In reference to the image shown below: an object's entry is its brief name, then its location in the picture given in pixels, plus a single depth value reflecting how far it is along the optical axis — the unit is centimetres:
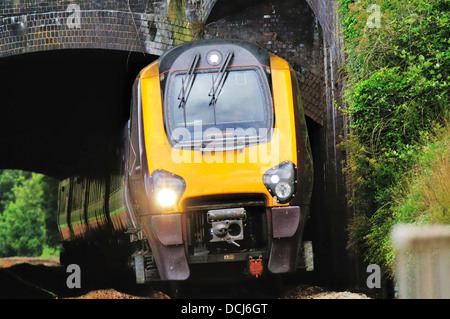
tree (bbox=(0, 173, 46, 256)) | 8500
